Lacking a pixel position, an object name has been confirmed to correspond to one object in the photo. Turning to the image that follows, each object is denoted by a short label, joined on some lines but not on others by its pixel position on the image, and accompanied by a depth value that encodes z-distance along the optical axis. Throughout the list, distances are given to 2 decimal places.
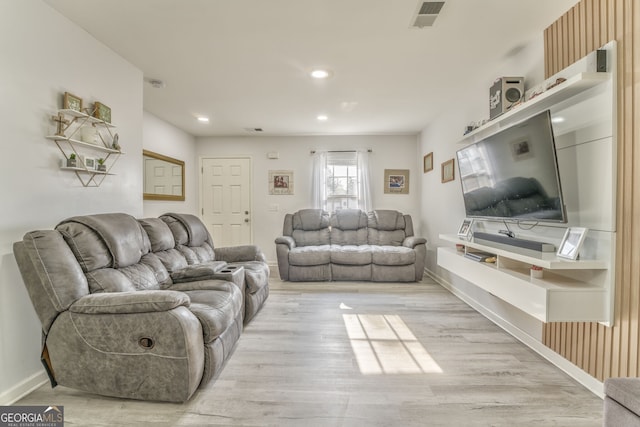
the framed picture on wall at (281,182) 5.38
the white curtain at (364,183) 5.26
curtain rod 5.28
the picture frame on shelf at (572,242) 1.64
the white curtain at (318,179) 5.29
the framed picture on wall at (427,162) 4.54
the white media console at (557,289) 1.62
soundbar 1.80
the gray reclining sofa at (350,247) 4.29
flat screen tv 1.79
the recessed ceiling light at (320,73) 2.78
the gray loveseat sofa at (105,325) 1.58
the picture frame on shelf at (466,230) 2.85
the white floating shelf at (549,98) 1.61
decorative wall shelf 1.97
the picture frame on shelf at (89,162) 2.15
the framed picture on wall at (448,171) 3.69
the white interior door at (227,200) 5.41
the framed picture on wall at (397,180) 5.30
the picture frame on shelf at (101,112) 2.24
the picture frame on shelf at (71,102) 1.98
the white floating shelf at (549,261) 1.62
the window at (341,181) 5.28
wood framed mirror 3.92
